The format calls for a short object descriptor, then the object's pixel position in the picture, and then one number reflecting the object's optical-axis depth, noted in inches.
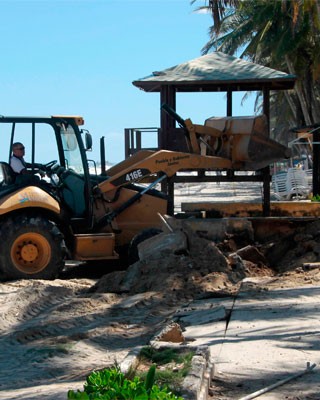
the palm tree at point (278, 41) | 2136.9
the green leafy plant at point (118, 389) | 253.7
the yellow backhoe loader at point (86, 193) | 719.5
